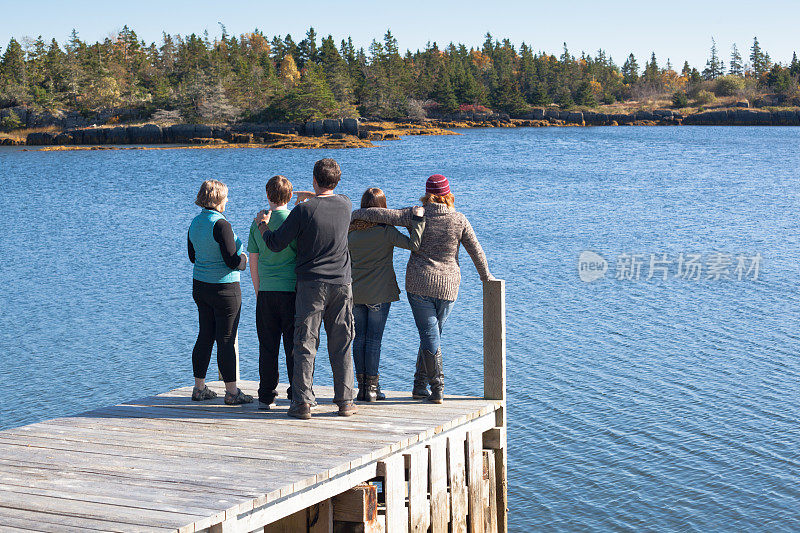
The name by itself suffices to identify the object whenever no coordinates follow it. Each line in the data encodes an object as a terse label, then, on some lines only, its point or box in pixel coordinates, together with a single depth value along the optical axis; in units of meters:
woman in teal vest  7.03
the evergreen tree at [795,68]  158.38
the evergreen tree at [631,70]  176.62
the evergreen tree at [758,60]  175.86
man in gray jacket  6.52
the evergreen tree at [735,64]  179.62
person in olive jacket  7.04
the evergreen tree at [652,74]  171.88
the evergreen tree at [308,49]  151.25
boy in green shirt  6.83
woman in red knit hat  7.07
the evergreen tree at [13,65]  118.06
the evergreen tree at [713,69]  177.71
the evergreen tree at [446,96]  131.00
